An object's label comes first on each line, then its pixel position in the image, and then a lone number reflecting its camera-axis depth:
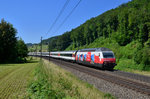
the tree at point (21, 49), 57.47
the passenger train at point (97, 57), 21.62
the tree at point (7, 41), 52.71
